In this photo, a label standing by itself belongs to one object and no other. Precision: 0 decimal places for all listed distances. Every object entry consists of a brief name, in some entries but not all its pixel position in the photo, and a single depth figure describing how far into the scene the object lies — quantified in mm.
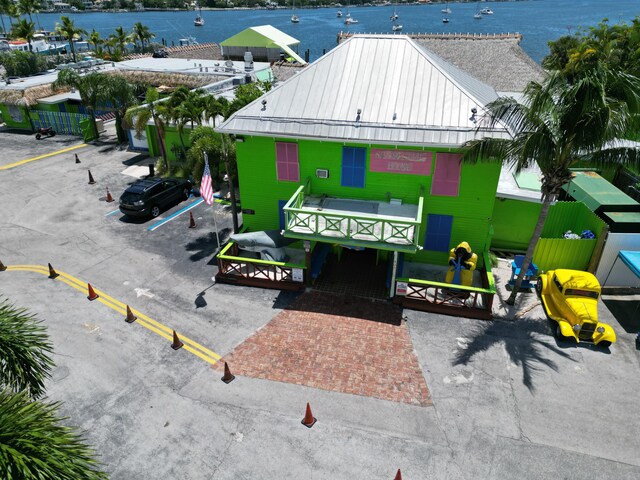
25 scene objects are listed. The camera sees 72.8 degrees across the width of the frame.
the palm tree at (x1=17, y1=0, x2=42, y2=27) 70875
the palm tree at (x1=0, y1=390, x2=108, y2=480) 6418
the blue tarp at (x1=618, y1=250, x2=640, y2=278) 17453
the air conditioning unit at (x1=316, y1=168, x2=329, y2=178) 19936
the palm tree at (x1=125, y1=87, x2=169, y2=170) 30344
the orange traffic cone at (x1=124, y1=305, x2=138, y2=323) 17422
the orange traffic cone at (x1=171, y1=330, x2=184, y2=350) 16047
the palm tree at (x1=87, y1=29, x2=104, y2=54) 65375
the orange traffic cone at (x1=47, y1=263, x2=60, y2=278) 20031
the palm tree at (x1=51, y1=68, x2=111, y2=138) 34906
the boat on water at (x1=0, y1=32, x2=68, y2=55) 82531
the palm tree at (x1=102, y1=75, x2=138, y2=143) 34938
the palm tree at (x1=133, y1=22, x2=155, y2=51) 78750
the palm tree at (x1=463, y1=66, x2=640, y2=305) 13414
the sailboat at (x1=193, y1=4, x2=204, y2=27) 178250
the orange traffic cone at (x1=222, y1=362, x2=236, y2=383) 14573
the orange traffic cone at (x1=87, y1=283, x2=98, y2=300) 18656
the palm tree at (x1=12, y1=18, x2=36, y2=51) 60062
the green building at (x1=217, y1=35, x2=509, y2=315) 17891
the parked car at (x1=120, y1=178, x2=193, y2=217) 24656
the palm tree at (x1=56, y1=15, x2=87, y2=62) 56462
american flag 19812
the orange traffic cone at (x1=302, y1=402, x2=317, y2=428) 13102
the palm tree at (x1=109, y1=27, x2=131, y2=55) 70575
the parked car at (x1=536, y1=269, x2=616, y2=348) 16031
